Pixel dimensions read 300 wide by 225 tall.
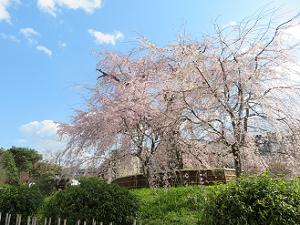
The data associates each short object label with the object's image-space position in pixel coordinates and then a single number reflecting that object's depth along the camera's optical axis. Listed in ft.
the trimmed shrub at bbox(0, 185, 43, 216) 16.07
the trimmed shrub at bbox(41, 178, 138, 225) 12.92
